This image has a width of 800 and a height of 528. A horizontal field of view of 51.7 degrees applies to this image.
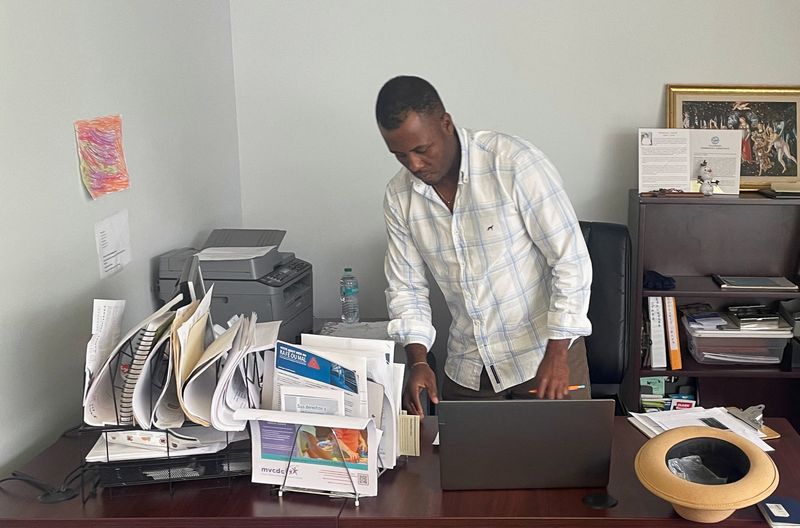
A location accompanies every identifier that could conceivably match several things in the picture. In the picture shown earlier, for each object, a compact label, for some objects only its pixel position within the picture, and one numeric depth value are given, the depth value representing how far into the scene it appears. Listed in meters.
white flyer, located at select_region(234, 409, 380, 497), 1.58
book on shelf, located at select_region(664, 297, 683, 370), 3.09
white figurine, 3.01
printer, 2.53
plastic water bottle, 3.31
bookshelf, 3.18
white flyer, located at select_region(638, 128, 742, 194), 3.06
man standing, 1.92
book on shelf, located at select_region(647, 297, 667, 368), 3.08
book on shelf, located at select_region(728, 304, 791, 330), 3.06
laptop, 1.55
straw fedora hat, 1.43
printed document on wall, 2.19
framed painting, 3.12
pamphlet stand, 1.59
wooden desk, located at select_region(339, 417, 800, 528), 1.50
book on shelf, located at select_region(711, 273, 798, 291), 3.02
